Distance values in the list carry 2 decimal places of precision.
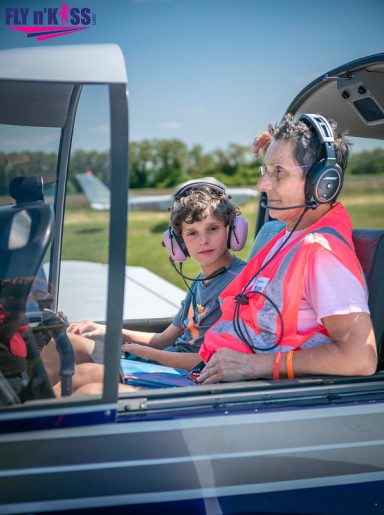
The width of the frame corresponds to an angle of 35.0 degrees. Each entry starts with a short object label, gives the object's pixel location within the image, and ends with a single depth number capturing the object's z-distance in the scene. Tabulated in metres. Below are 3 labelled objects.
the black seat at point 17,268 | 1.70
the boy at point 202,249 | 2.48
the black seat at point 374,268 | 2.09
